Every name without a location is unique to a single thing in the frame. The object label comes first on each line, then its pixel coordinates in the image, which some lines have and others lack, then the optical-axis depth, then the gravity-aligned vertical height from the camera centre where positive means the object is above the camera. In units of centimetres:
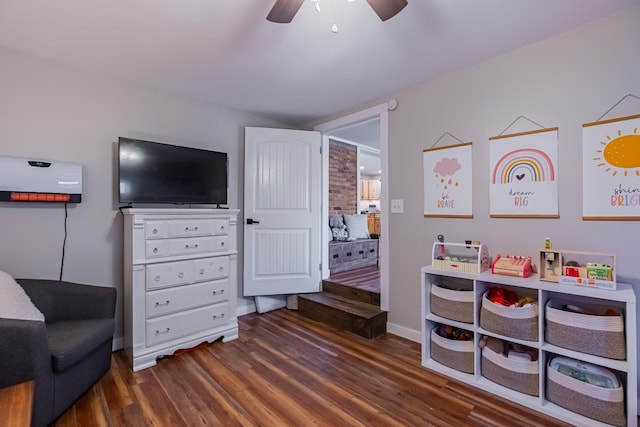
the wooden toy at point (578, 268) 160 -32
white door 326 +2
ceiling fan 132 +94
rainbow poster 194 +26
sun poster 166 +25
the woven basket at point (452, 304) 204 -65
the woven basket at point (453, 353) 202 -99
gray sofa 141 -72
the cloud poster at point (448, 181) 232 +26
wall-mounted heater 197 +23
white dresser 221 -55
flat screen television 239 +35
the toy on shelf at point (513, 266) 188 -35
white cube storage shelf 148 -76
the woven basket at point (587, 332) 152 -65
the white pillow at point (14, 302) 156 -50
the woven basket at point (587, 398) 149 -98
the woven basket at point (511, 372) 174 -98
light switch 274 +6
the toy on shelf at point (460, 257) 206 -34
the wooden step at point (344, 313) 271 -99
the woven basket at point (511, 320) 176 -67
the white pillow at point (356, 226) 483 -22
